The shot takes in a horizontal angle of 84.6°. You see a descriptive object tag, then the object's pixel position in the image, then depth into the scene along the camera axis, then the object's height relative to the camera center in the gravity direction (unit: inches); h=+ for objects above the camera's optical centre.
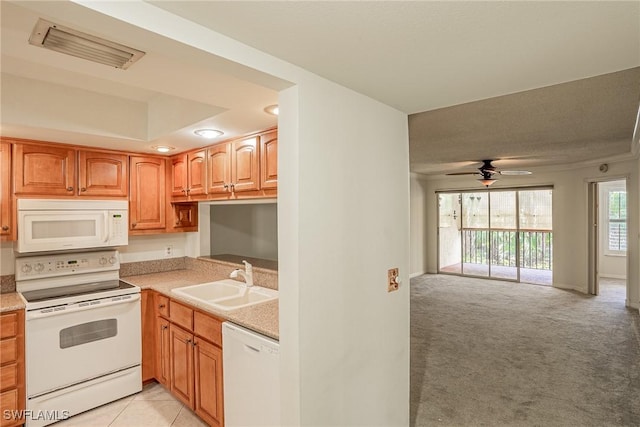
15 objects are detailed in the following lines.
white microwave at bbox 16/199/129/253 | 106.1 -2.7
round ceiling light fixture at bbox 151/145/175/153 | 127.2 +25.0
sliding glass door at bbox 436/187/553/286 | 292.7 -18.7
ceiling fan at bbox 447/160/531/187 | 230.6 +27.2
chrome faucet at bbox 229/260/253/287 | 120.9 -20.4
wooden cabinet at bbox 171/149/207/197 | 128.0 +15.9
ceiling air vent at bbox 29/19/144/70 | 58.2 +30.7
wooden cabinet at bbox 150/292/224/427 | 92.7 -41.6
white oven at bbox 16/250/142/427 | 99.7 -36.5
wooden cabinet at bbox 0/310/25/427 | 94.0 -41.0
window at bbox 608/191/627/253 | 301.1 -7.6
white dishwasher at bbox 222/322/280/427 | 74.5 -36.9
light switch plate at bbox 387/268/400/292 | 84.2 -16.1
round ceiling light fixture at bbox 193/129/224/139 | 106.0 +25.4
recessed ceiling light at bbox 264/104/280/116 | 85.4 +26.1
